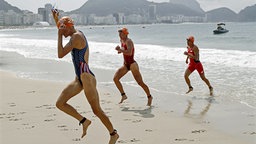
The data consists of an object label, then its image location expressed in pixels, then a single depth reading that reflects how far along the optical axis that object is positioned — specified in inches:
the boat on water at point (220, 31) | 2426.2
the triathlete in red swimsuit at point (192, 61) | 365.1
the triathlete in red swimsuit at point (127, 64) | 305.1
